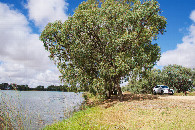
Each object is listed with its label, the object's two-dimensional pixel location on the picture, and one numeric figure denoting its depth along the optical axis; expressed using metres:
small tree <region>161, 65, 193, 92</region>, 42.25
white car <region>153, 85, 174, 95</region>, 33.56
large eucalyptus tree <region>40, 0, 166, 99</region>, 16.11
